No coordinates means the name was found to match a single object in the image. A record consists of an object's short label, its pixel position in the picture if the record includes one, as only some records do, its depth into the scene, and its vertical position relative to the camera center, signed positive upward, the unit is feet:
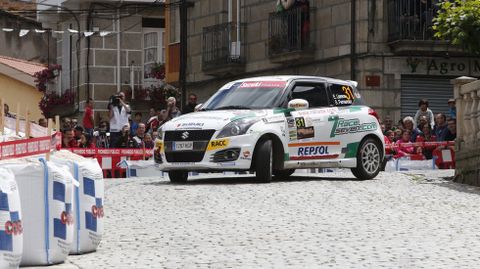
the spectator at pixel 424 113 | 98.12 -1.72
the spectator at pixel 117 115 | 99.25 -1.84
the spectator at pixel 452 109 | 95.33 -1.42
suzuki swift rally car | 68.80 -2.14
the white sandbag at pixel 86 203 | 43.60 -3.45
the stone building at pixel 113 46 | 164.96 +4.85
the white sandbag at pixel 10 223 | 36.94 -3.45
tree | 78.59 +3.37
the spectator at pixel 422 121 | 96.48 -2.25
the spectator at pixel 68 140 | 91.78 -3.27
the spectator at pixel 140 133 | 96.90 -2.99
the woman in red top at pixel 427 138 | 93.45 -3.29
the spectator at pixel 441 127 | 93.20 -2.54
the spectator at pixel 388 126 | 99.91 -2.63
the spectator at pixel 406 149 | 93.37 -3.97
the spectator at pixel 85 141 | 94.17 -3.54
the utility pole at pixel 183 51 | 138.41 +3.50
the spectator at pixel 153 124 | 100.73 -2.49
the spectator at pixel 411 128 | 95.61 -2.67
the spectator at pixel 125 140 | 96.78 -3.46
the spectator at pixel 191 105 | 96.17 -1.13
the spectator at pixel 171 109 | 96.89 -1.40
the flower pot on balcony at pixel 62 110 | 169.78 -2.60
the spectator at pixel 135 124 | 103.48 -2.60
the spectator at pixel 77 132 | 95.89 -2.90
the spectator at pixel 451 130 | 91.86 -2.69
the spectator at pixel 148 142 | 95.28 -3.52
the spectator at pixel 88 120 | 108.90 -2.38
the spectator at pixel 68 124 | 99.75 -2.48
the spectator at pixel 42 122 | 93.61 -2.18
